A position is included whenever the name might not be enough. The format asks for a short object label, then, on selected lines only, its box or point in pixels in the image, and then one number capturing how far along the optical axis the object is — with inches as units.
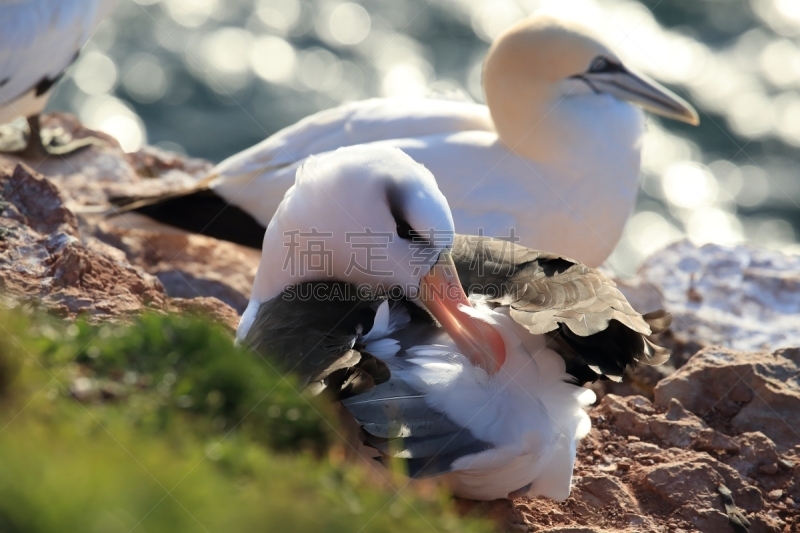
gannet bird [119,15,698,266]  420.8
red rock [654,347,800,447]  329.1
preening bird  246.2
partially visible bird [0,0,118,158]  457.1
